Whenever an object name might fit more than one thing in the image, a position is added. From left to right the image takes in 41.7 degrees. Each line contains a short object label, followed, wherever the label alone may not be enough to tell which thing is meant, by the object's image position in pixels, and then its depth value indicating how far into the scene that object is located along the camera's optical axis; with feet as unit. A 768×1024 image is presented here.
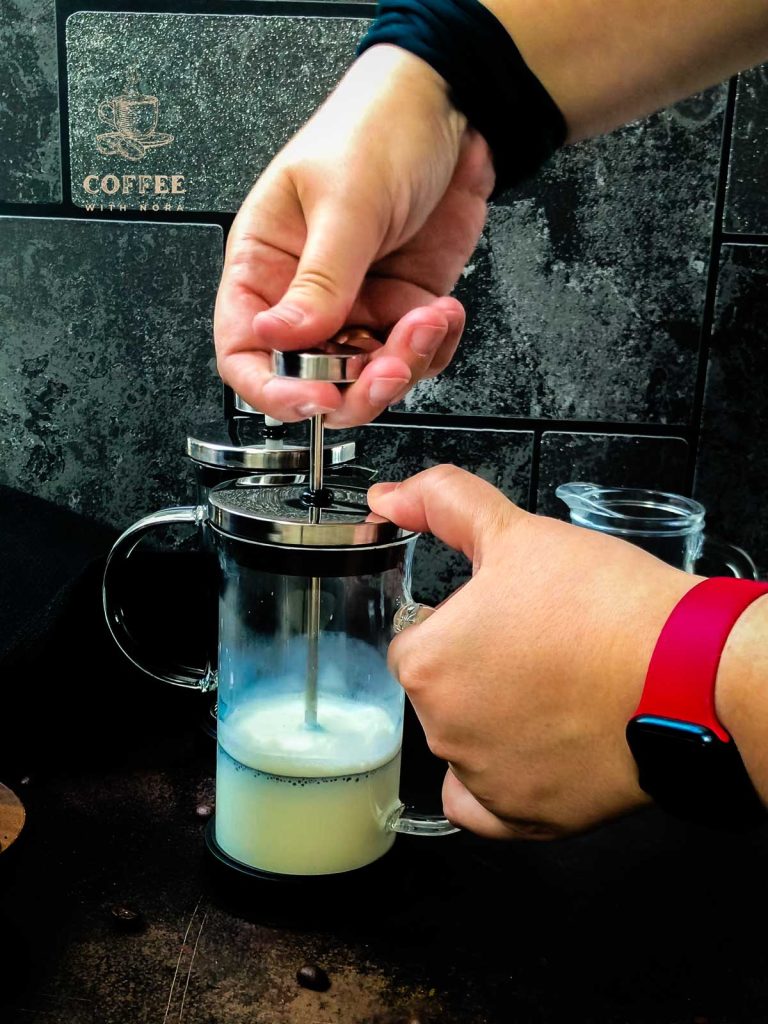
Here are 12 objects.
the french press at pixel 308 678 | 2.10
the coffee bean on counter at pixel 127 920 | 2.26
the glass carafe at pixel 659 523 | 3.10
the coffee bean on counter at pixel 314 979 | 2.10
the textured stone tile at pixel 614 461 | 3.99
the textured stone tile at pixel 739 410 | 3.82
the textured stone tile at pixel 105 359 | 3.98
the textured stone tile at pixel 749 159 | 3.67
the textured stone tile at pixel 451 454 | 4.06
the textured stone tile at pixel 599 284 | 3.77
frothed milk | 2.23
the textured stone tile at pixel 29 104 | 3.79
